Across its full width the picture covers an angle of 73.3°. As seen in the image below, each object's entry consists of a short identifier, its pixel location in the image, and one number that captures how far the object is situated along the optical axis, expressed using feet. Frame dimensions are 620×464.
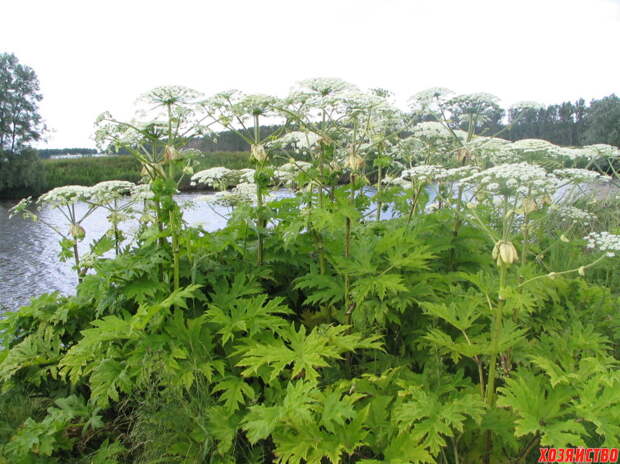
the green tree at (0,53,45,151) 88.02
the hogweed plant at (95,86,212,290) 10.01
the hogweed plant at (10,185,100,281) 13.03
